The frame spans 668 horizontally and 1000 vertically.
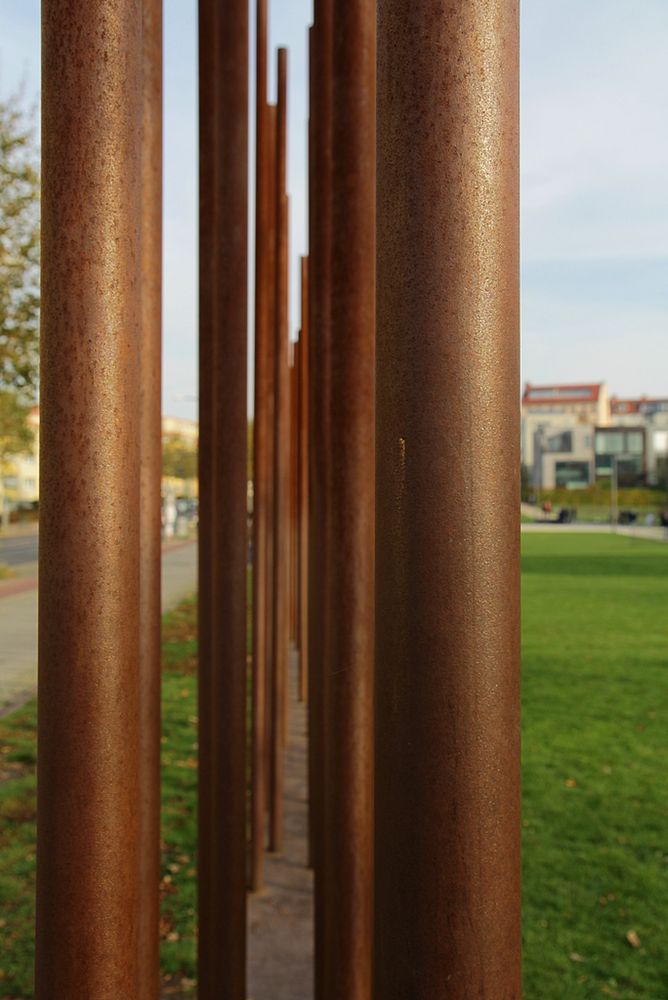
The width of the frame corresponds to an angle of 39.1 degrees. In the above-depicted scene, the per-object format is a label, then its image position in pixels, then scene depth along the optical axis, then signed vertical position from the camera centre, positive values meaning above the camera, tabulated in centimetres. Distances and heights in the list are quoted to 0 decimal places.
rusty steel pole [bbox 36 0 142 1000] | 145 -4
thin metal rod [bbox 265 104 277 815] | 575 +33
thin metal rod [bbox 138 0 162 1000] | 206 -3
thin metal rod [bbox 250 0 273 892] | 527 +58
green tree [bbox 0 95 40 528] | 1397 +349
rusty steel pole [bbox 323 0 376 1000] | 262 -12
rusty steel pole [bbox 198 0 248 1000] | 319 -4
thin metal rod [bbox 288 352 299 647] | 1325 -11
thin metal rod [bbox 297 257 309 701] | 1074 -14
